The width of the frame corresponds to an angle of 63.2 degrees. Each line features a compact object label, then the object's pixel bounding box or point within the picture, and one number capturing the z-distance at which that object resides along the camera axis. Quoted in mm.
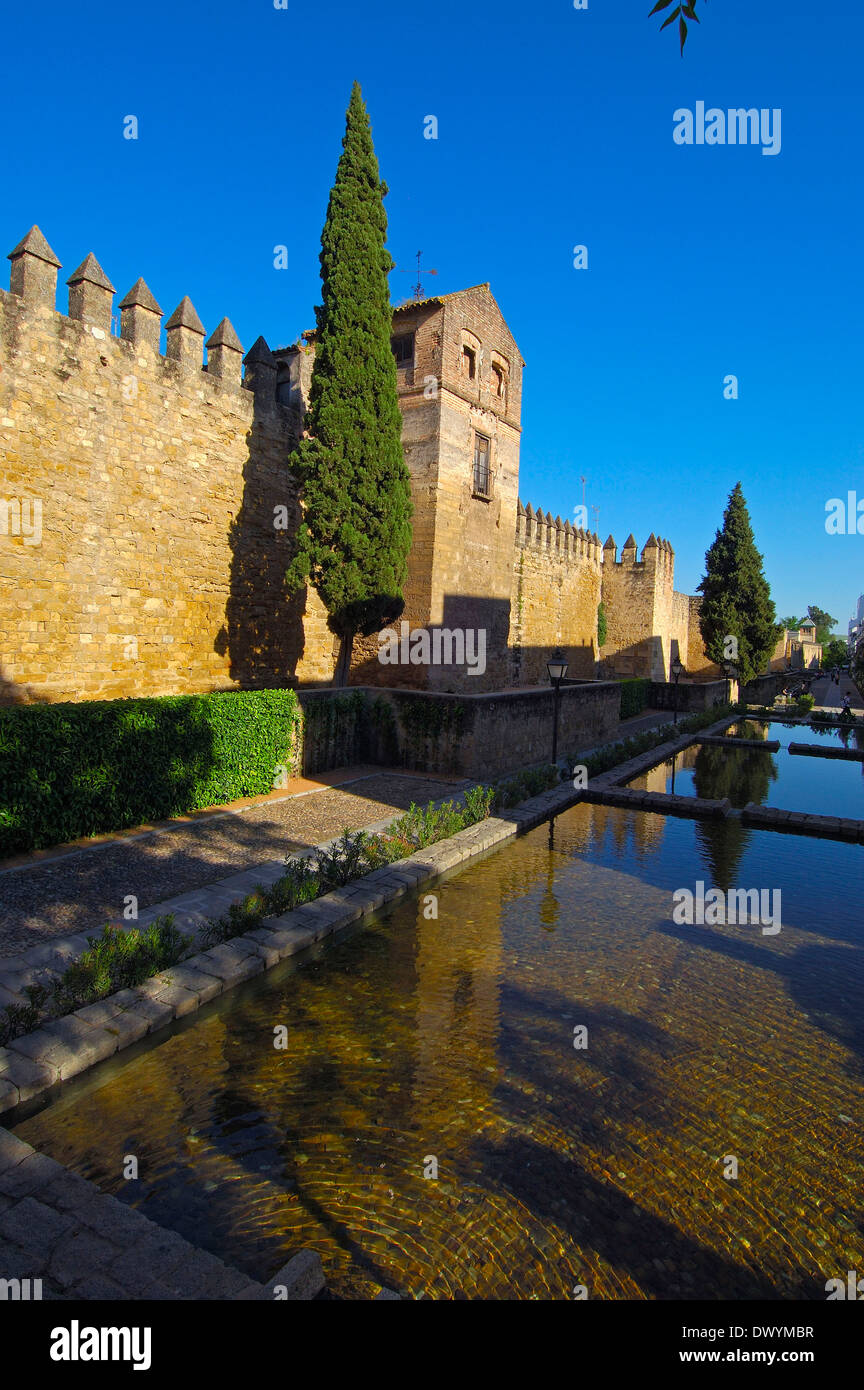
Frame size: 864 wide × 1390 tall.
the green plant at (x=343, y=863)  7125
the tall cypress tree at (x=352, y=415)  13039
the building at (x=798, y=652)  57031
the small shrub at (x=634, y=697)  24820
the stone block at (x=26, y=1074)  3801
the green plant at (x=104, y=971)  4285
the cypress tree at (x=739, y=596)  30109
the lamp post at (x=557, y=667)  12751
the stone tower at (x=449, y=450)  16328
